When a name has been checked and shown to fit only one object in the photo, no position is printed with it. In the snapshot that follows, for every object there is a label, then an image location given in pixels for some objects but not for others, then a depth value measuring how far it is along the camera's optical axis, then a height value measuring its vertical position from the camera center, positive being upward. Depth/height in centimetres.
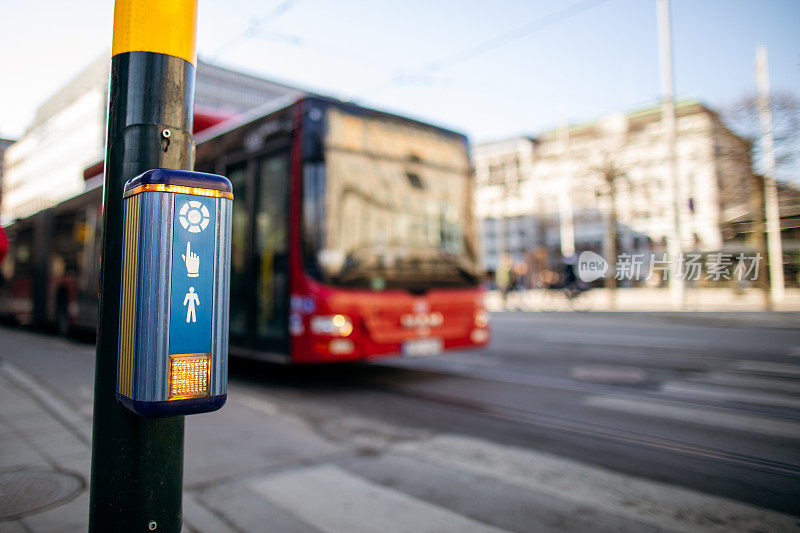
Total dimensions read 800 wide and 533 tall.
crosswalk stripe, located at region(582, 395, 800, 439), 436 -99
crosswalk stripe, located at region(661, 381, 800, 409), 512 -92
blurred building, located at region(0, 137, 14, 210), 1264 +376
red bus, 605 +78
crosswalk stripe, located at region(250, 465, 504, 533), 286 -114
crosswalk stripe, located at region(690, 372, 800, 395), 557 -86
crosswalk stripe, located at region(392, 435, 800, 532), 288 -113
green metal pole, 200 +21
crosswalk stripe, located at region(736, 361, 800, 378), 609 -77
